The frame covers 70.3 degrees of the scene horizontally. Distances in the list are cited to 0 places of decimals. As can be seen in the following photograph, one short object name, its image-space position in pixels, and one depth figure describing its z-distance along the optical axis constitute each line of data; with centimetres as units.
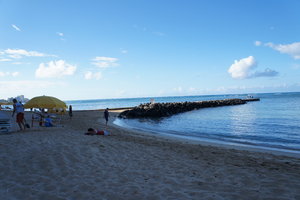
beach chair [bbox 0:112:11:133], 1135
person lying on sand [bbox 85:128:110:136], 1196
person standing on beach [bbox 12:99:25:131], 1144
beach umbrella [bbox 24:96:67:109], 1351
